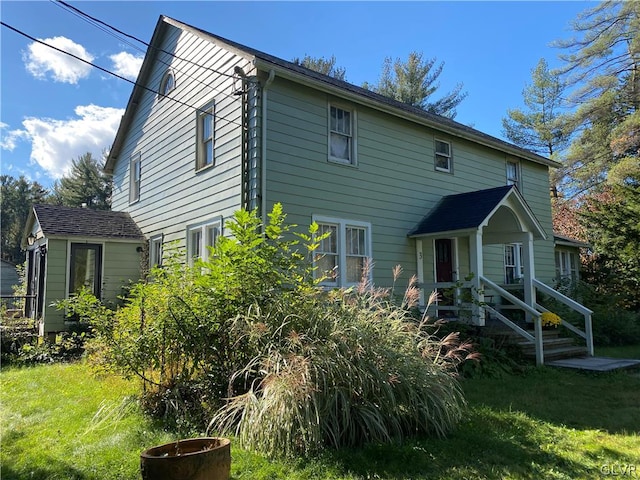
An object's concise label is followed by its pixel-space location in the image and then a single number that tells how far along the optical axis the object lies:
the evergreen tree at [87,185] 41.91
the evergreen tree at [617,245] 14.84
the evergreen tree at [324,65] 30.39
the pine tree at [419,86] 29.20
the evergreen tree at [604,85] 20.52
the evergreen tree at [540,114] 28.19
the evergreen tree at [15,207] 47.56
